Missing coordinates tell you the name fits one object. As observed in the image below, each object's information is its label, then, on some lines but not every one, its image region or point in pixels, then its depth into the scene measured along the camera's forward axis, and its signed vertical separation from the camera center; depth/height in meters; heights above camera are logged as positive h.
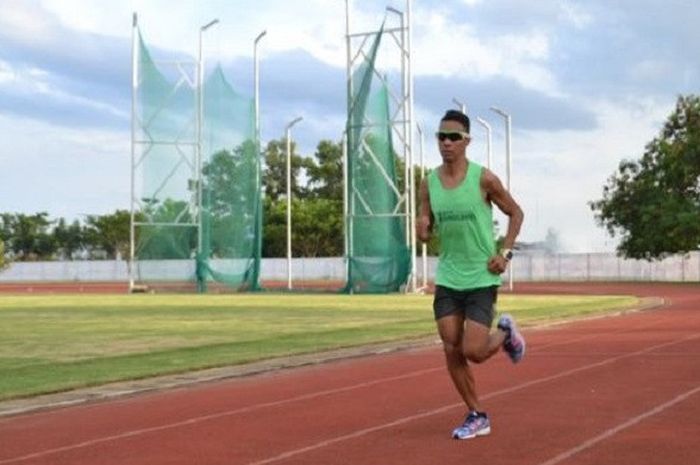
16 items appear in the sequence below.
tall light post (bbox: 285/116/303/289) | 61.81 +3.02
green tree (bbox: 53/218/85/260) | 132.25 +4.13
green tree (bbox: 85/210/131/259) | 123.25 +4.35
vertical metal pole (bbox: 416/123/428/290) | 51.11 +0.19
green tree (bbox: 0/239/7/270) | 86.75 +1.41
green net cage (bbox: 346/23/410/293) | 50.16 +2.96
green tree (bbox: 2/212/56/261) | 131.62 +4.32
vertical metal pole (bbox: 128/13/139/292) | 55.09 +5.32
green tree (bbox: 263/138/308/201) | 117.00 +9.08
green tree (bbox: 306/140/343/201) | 113.25 +8.95
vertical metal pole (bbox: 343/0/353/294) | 50.28 +3.11
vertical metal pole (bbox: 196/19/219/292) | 55.06 +4.29
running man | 9.55 +0.26
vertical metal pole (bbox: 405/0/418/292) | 50.20 +3.12
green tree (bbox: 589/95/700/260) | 81.19 +5.08
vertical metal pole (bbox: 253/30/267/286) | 56.34 +4.32
